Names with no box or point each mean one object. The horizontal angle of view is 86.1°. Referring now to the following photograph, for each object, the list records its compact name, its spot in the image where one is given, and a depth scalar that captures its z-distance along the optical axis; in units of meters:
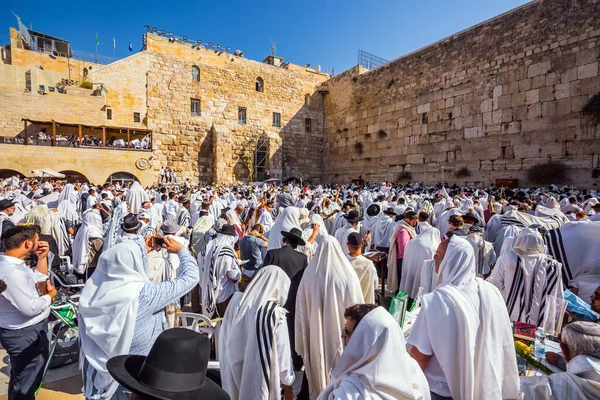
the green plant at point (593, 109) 11.23
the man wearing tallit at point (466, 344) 1.78
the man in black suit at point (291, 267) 3.19
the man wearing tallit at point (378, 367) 1.38
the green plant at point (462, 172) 15.23
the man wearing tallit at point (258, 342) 2.07
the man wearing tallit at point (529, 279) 3.01
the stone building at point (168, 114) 17.75
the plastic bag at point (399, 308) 2.62
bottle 2.30
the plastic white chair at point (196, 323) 2.95
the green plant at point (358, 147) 21.22
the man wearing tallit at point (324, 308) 2.68
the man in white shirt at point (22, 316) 2.37
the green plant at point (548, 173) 12.09
